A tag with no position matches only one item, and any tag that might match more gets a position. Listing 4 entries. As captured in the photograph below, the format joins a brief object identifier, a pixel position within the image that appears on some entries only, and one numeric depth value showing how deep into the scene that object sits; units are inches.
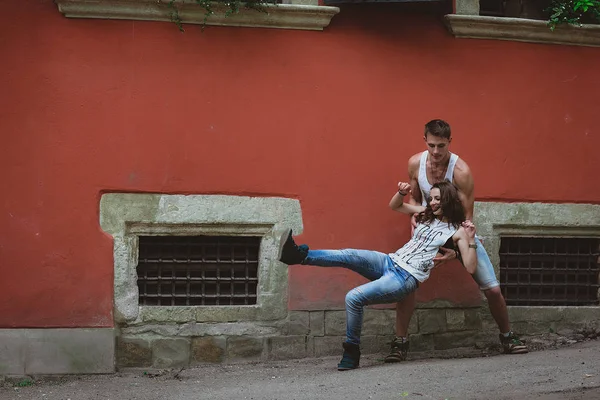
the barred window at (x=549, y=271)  257.6
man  224.7
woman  218.7
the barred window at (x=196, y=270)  239.7
